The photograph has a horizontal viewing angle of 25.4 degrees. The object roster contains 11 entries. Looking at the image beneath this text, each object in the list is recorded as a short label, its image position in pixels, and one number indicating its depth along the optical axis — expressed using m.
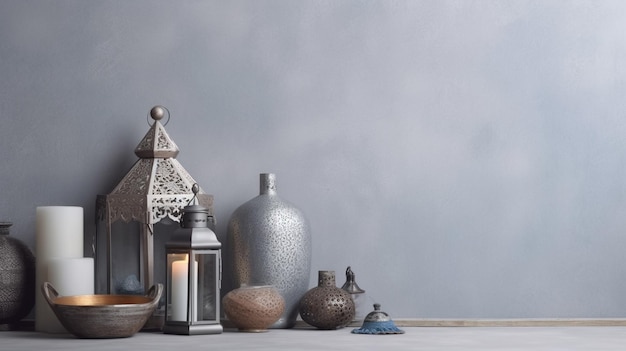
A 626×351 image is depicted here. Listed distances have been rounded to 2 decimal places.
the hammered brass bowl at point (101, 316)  2.18
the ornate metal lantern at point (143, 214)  2.35
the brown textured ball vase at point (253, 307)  2.28
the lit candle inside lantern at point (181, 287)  2.26
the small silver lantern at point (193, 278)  2.26
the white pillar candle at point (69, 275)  2.29
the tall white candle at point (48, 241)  2.33
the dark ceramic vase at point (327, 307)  2.32
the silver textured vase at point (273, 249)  2.36
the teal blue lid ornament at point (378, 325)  2.29
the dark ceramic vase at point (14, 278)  2.32
